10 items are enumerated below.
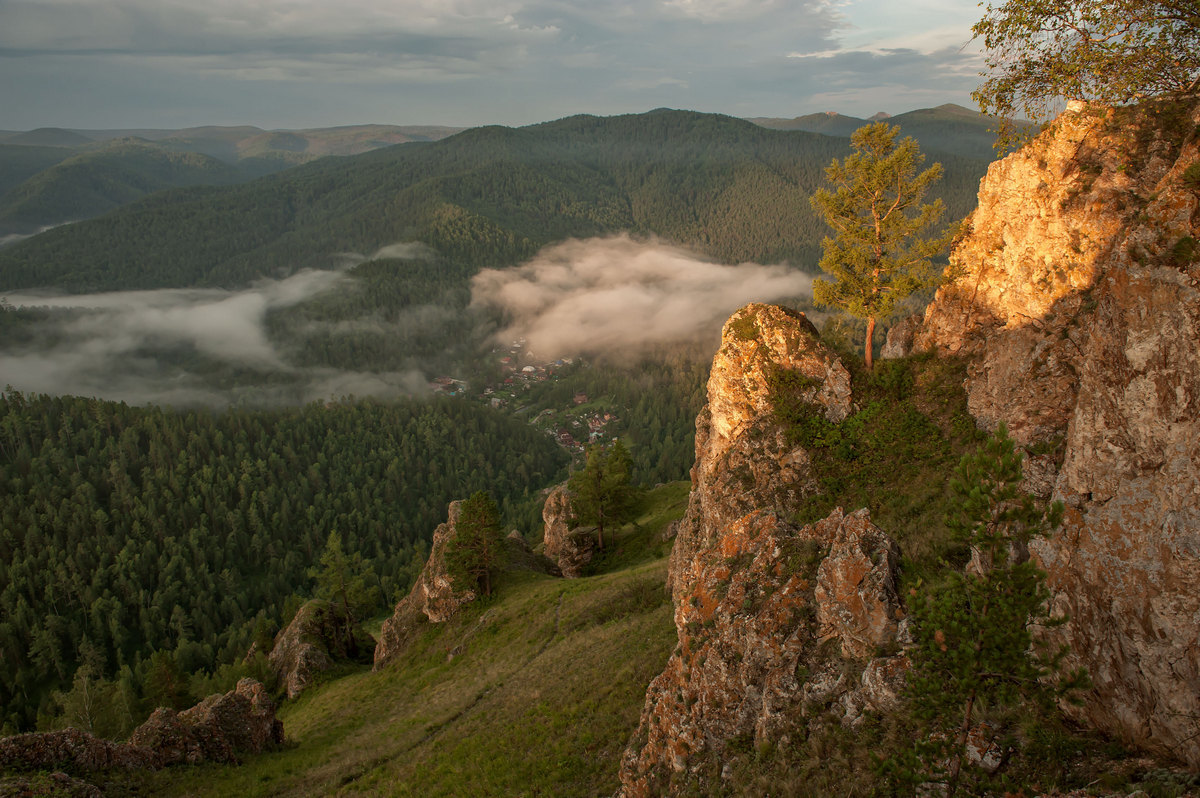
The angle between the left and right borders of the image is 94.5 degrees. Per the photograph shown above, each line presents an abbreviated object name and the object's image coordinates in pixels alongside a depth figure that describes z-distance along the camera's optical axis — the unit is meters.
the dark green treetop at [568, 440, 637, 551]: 64.25
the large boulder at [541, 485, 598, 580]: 65.88
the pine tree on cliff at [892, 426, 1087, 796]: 9.38
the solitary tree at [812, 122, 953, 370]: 29.45
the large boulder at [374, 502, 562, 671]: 53.72
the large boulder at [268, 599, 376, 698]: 54.16
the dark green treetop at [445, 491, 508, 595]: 52.41
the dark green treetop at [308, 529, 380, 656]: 58.88
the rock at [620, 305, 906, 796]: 14.86
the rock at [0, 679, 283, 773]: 24.88
